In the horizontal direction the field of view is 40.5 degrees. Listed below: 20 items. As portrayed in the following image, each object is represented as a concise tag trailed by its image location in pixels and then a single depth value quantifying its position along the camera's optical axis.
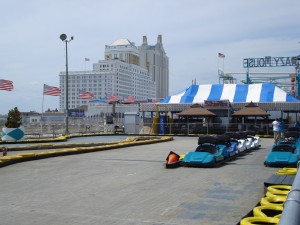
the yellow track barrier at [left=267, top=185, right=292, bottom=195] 7.27
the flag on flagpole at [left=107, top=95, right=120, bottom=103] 71.34
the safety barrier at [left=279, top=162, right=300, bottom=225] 3.06
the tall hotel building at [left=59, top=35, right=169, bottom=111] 154.88
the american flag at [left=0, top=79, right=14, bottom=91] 35.30
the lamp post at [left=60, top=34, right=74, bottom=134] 33.22
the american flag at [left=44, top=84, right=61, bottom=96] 38.67
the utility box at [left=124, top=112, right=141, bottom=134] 39.19
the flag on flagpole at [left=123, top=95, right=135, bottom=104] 89.86
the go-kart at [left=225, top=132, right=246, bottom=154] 16.72
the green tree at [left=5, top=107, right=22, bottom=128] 29.33
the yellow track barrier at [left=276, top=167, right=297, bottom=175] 9.67
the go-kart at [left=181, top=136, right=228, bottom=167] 12.93
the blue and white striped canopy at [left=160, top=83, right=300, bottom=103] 40.75
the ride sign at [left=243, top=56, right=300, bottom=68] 60.78
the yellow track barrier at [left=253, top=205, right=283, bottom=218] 6.09
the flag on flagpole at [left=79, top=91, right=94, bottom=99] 66.31
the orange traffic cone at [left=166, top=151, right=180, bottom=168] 12.82
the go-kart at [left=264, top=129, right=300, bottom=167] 12.62
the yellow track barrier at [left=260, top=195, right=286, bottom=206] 6.61
